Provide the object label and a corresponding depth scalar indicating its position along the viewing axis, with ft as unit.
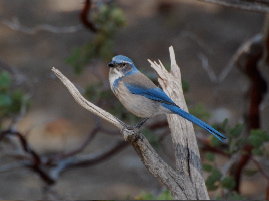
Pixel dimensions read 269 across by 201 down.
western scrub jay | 17.17
